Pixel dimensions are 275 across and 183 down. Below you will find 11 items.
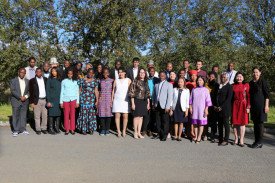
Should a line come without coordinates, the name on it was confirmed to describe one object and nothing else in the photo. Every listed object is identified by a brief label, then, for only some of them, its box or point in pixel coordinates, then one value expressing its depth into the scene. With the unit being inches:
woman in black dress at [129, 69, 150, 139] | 381.4
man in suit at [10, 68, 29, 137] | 396.8
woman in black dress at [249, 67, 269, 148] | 340.2
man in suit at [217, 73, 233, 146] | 351.6
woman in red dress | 349.1
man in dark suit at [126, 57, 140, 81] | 416.5
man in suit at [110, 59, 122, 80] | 421.1
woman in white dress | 392.5
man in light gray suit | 375.3
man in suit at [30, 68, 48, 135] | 399.5
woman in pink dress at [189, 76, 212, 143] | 361.4
